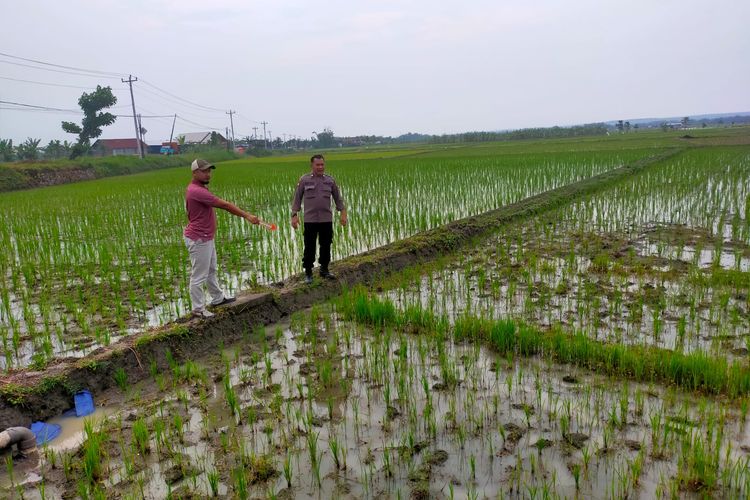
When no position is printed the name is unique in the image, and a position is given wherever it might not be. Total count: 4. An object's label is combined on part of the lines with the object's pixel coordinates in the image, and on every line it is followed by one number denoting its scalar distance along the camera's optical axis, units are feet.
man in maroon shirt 13.44
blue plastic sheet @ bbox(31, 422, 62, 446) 9.73
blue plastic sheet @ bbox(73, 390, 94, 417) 10.71
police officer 17.11
